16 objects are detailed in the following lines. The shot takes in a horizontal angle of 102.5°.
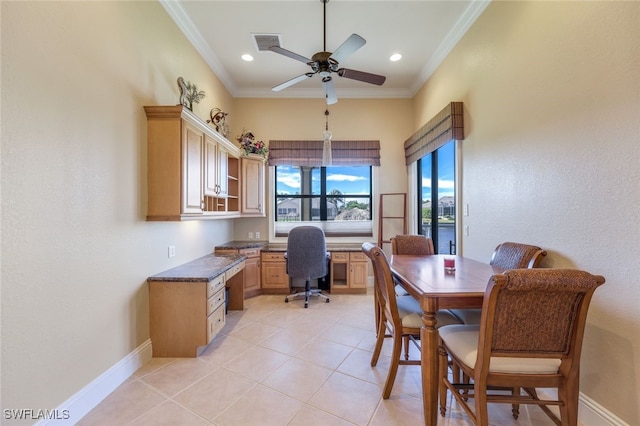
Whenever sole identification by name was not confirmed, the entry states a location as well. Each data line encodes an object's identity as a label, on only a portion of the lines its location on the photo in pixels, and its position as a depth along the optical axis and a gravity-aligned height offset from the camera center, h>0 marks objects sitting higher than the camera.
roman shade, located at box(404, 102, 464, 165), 2.88 +1.03
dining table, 1.46 -0.52
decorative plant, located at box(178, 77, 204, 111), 2.65 +1.31
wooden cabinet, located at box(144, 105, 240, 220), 2.28 +0.46
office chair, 3.59 -0.59
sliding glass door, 3.33 +0.21
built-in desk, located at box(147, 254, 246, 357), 2.31 -0.91
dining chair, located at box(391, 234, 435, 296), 2.96 -0.39
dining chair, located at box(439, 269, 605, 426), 1.10 -0.58
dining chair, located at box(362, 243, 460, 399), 1.78 -0.76
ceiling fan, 2.26 +1.46
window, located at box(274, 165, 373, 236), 4.76 +0.30
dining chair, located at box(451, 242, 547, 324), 1.77 -0.35
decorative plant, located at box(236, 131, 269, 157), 4.10 +1.09
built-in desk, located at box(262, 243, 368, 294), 4.15 -0.94
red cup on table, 2.05 -0.43
